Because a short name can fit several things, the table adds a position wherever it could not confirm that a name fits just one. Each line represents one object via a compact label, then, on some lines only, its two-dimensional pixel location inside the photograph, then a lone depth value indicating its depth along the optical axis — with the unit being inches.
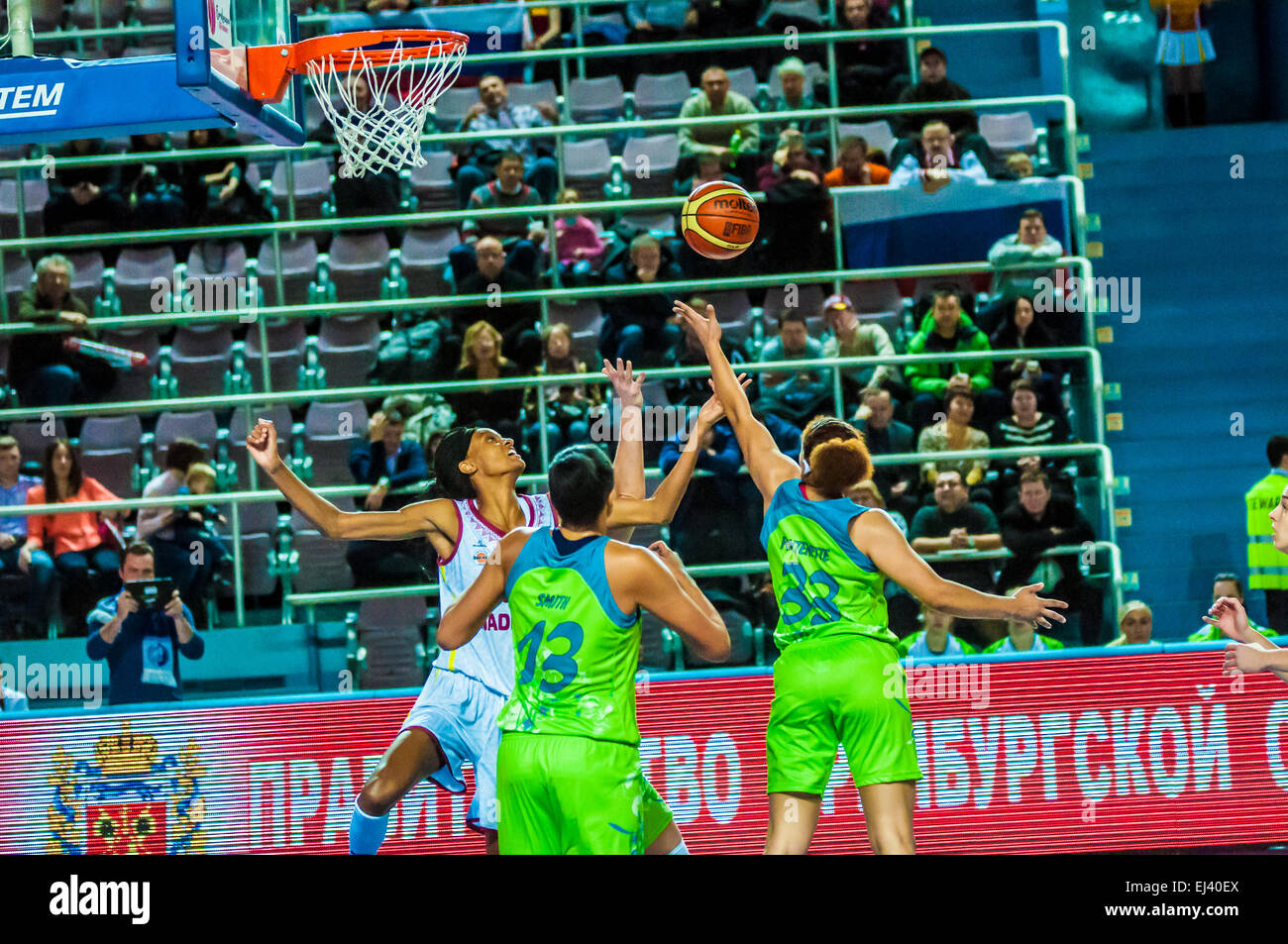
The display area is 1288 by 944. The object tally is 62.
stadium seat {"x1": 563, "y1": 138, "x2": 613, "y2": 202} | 464.8
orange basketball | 296.4
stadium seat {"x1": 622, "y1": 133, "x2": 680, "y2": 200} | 459.2
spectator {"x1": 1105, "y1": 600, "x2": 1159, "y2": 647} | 324.8
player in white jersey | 235.9
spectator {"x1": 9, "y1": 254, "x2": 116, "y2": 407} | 415.5
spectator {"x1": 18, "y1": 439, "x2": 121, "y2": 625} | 372.8
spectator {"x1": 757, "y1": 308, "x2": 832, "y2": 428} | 382.0
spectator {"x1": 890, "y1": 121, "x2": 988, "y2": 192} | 423.5
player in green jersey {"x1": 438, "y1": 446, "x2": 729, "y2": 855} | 193.2
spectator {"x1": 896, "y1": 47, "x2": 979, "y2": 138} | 457.4
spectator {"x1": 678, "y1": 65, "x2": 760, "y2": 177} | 448.1
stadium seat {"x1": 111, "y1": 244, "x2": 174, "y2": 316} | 448.8
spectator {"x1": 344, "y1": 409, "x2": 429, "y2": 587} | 369.1
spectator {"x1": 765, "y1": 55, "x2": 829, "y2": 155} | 455.8
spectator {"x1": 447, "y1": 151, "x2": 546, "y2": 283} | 421.4
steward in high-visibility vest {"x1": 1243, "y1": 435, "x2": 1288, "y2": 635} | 361.1
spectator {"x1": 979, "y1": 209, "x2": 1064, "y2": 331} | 402.3
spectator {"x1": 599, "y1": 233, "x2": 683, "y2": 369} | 398.3
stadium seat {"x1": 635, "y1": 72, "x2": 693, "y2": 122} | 489.4
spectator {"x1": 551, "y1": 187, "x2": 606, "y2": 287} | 435.2
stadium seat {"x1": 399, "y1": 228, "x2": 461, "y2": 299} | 440.5
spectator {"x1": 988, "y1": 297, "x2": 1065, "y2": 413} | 386.0
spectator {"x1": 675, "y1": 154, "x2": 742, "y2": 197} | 431.8
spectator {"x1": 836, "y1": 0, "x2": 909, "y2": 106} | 470.6
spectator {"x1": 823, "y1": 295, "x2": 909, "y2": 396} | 392.5
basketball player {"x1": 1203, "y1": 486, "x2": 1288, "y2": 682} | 206.7
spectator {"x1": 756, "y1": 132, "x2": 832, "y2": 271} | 416.5
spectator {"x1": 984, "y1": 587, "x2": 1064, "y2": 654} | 338.6
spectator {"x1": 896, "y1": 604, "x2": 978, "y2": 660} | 331.3
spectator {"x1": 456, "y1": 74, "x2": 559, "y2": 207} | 455.2
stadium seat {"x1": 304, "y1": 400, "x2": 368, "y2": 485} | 404.2
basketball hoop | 265.6
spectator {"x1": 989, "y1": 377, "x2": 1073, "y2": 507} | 377.4
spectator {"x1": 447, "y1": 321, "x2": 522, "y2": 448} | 387.2
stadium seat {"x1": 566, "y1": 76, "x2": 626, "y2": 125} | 486.9
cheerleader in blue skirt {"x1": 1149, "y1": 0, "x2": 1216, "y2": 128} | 510.3
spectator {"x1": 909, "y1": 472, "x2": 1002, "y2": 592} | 362.0
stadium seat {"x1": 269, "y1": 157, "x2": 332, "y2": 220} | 468.4
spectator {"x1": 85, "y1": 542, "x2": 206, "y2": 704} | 330.0
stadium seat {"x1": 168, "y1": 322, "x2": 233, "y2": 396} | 434.6
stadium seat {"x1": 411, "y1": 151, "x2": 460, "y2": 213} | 467.8
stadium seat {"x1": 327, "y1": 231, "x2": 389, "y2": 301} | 447.2
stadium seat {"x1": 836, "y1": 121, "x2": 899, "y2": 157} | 466.6
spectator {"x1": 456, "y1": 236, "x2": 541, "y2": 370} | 407.5
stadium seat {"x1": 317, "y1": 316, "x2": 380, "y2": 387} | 432.1
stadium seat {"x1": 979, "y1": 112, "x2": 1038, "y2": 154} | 469.7
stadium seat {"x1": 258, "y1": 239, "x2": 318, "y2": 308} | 450.3
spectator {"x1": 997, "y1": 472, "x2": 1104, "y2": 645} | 357.1
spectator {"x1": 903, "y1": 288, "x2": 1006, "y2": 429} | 388.5
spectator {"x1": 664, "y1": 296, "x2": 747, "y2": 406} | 386.7
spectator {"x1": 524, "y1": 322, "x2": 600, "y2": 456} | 380.2
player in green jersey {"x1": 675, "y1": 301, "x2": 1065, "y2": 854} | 212.8
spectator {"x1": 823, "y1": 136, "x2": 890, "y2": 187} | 430.6
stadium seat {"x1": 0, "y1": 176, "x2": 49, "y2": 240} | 479.8
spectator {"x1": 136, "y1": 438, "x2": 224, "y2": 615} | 366.0
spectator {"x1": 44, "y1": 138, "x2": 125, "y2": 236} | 461.4
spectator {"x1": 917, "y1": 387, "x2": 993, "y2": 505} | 375.2
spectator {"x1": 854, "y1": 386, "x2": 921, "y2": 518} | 372.8
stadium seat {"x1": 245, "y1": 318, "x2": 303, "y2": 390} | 434.9
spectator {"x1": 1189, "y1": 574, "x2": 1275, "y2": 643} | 346.0
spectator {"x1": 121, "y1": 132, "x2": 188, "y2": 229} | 456.1
